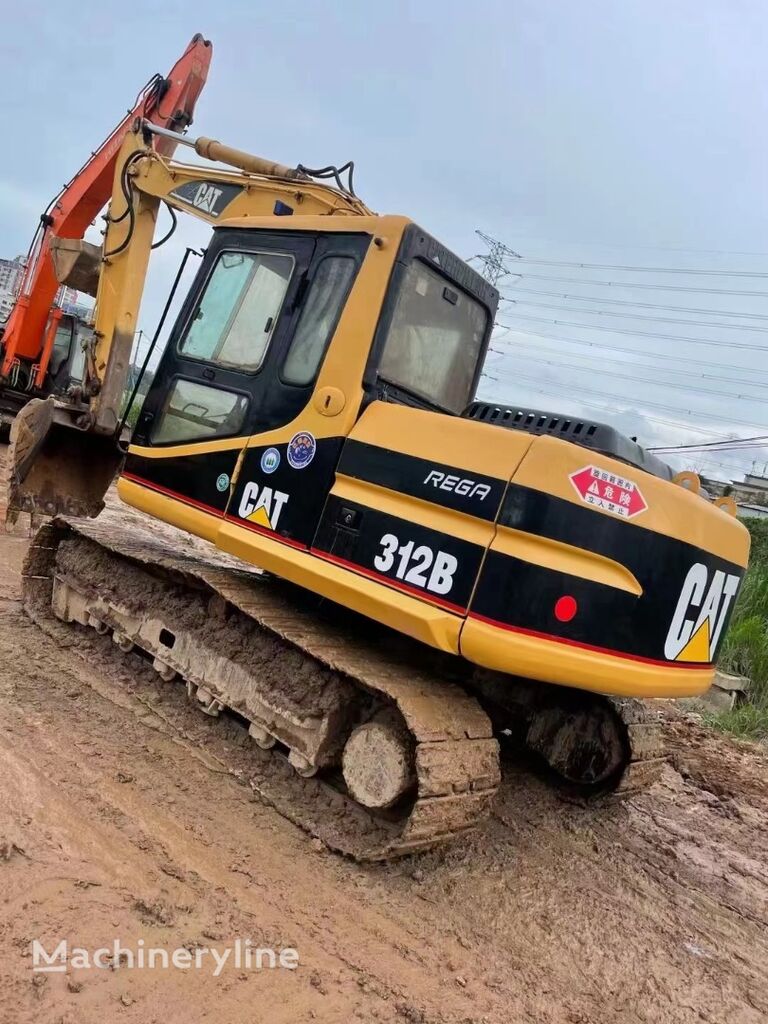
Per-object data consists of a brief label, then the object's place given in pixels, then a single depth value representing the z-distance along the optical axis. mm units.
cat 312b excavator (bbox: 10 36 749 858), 3184
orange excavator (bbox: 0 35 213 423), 8914
